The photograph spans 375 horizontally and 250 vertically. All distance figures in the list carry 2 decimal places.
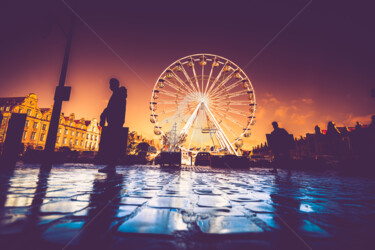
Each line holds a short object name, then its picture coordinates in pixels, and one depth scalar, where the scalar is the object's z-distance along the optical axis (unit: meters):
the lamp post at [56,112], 4.65
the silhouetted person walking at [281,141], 6.82
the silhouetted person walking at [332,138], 27.38
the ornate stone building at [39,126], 29.84
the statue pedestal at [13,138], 5.88
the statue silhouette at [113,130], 4.45
